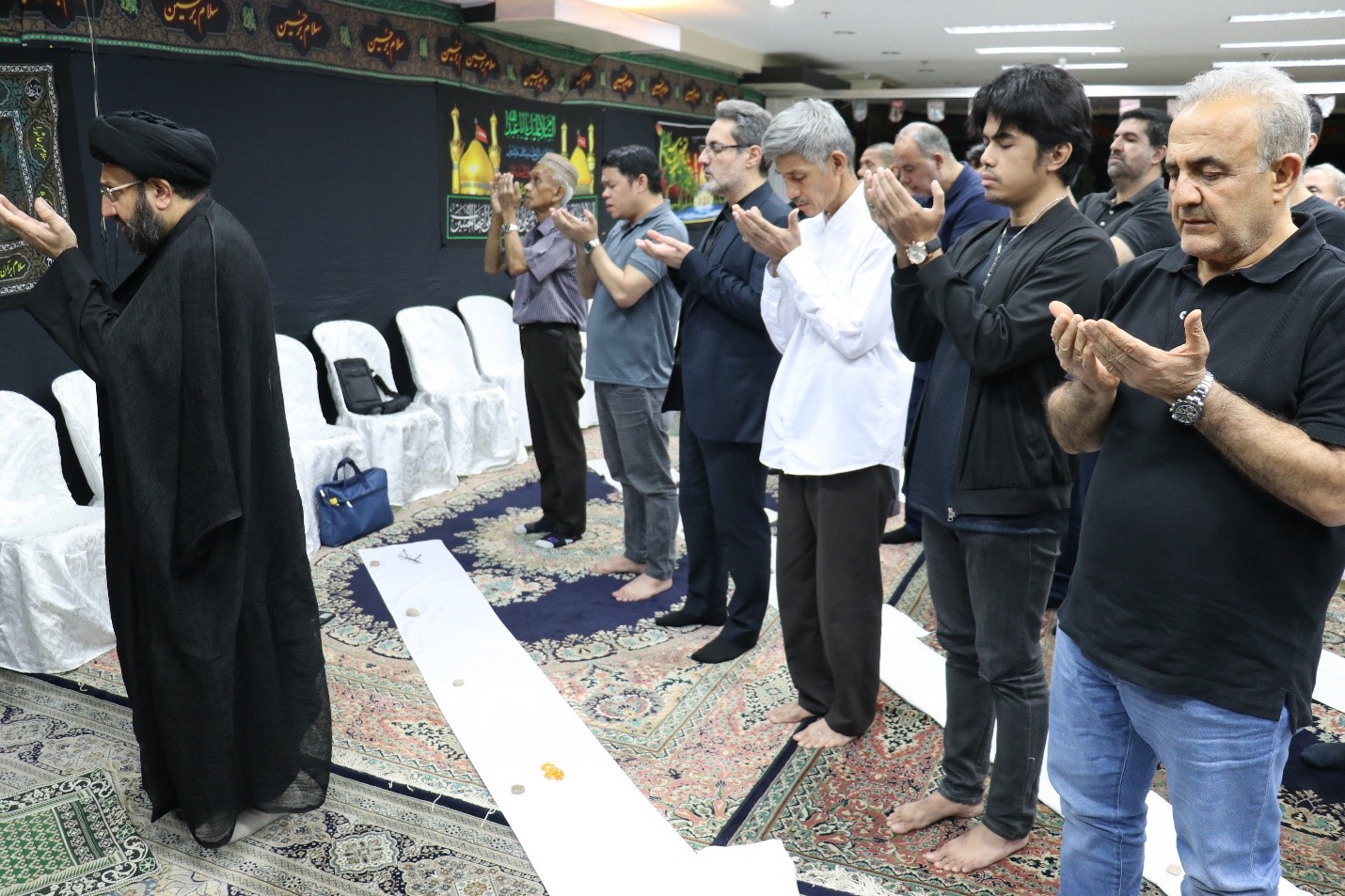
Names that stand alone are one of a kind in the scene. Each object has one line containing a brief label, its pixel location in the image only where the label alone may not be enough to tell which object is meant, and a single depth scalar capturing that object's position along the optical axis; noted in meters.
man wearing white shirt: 2.50
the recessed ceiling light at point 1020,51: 9.30
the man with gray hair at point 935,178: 4.37
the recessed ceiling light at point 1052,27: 7.70
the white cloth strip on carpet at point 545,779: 2.29
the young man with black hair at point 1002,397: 1.97
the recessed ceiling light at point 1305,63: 9.62
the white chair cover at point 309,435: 4.52
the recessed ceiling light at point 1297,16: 6.99
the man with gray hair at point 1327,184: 3.93
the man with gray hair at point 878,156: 5.60
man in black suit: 3.08
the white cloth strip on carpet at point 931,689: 2.26
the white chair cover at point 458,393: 5.71
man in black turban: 2.22
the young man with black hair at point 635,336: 3.67
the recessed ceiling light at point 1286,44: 8.29
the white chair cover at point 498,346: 6.29
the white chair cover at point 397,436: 5.16
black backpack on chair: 5.33
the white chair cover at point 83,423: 4.02
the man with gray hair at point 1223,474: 1.32
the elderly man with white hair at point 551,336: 4.43
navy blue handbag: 4.55
